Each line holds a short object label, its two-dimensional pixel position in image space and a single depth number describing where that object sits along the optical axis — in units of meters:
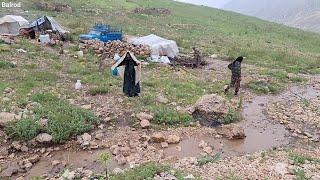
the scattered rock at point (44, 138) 5.04
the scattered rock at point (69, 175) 4.23
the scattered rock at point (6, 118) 5.30
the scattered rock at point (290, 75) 9.28
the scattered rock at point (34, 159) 4.72
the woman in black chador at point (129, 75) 6.54
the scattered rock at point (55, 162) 4.67
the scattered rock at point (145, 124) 5.59
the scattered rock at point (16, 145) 4.94
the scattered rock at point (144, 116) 5.77
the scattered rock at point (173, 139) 5.27
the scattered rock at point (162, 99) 6.52
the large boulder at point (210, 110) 6.01
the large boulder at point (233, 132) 5.56
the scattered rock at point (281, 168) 4.37
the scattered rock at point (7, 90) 6.35
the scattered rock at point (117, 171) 4.24
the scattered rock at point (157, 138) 5.27
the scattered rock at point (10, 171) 4.41
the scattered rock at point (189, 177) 4.06
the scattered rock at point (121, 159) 4.65
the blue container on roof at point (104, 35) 10.45
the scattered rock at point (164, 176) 4.04
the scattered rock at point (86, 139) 5.07
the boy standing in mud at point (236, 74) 7.36
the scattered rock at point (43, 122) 5.28
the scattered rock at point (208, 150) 5.05
